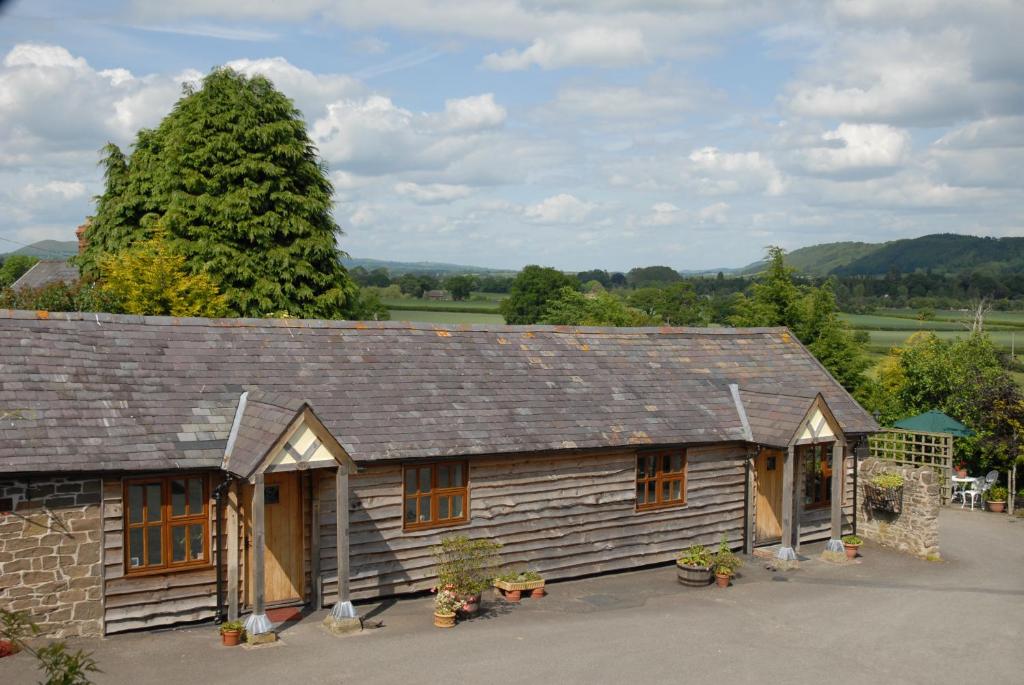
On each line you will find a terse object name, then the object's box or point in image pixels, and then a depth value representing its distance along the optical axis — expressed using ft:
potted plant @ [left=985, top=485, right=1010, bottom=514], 84.99
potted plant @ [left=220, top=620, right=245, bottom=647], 44.04
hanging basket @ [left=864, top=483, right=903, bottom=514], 67.26
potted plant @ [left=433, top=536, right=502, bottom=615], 49.24
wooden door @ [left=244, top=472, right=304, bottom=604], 49.37
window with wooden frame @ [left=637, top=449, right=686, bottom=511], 60.80
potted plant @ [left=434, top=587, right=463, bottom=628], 47.65
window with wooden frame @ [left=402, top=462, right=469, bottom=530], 52.34
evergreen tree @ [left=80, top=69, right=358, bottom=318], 101.60
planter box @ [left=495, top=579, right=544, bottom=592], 53.36
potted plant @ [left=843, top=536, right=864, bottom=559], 64.08
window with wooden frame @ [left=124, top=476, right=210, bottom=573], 45.55
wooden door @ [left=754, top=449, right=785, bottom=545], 67.10
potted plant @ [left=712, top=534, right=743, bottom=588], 57.06
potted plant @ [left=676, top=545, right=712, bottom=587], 56.90
